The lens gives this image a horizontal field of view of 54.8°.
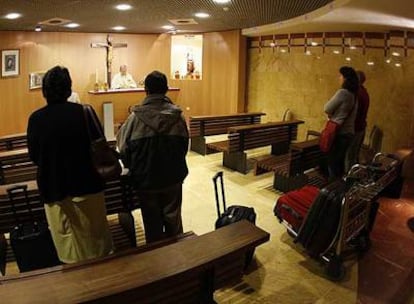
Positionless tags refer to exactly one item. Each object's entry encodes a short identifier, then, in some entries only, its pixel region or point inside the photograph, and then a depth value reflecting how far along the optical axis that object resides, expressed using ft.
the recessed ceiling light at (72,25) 24.73
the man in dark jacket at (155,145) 8.72
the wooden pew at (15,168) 12.92
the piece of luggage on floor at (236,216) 10.70
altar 28.55
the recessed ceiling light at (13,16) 19.28
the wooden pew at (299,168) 15.74
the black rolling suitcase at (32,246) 8.51
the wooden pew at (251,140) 19.12
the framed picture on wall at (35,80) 29.76
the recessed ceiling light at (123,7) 16.92
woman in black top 7.05
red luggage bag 11.30
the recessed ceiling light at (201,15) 20.17
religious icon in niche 27.55
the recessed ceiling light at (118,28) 28.12
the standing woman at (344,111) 13.44
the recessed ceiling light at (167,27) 27.63
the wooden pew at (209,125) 22.11
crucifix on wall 32.20
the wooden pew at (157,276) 5.58
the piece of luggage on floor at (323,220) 9.79
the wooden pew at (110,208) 9.29
